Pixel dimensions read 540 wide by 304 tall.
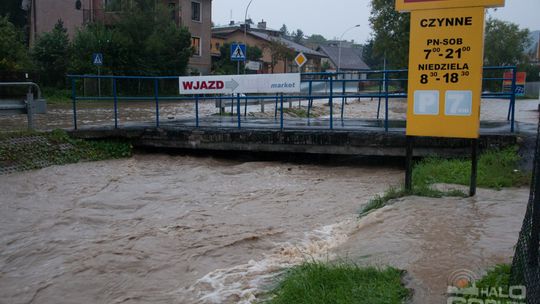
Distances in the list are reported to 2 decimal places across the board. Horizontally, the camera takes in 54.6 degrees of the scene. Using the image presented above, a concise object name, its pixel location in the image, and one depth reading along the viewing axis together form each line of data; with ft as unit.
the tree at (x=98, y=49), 115.03
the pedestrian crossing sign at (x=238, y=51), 58.75
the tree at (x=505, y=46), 234.58
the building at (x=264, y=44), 201.17
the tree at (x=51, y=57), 116.06
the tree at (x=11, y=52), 95.81
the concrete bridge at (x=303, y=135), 35.55
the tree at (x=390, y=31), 161.27
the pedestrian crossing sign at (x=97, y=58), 98.78
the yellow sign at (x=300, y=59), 89.40
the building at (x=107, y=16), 129.18
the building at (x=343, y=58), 279.69
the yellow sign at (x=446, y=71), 23.17
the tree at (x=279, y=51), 194.18
